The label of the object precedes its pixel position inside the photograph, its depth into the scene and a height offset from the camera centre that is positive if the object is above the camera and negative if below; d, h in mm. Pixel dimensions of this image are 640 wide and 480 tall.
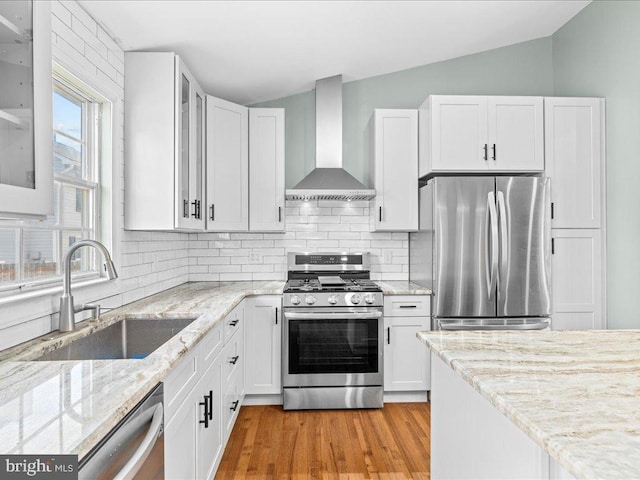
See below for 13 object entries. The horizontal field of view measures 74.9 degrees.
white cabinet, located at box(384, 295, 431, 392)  3320 -824
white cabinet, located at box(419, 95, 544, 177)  3350 +867
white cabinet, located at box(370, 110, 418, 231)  3600 +647
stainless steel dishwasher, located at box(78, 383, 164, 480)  943 -538
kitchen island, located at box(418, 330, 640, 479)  808 -386
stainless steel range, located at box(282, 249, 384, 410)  3225 -846
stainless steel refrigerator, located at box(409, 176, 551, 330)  3176 -91
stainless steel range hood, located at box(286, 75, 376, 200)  3680 +960
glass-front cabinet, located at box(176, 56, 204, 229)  2688 +642
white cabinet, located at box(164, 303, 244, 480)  1526 -759
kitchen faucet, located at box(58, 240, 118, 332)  1813 -263
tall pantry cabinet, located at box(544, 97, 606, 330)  3320 +200
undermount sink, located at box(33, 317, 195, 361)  1998 -499
